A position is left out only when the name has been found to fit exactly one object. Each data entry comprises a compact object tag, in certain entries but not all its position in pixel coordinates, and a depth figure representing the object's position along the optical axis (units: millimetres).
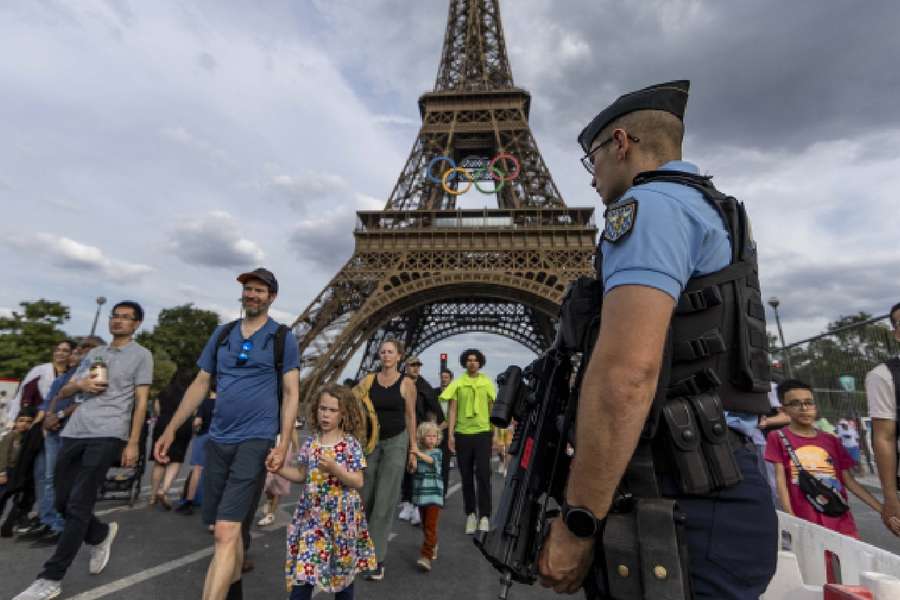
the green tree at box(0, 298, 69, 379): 27594
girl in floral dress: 2715
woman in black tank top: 3787
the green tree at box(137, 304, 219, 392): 37312
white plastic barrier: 1553
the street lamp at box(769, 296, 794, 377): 16525
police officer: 1088
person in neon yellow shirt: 5137
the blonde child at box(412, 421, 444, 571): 4074
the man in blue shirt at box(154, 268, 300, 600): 2721
